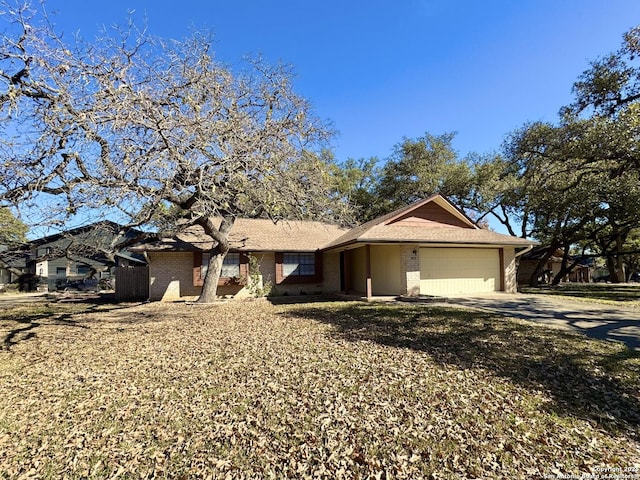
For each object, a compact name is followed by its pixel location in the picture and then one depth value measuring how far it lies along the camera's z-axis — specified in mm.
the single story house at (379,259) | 14961
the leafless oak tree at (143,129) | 6452
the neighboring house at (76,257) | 13125
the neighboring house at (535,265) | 29594
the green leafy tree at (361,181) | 28578
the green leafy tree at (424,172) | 26219
